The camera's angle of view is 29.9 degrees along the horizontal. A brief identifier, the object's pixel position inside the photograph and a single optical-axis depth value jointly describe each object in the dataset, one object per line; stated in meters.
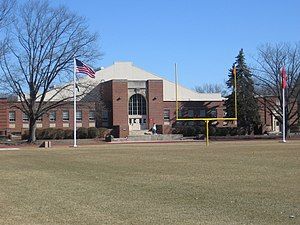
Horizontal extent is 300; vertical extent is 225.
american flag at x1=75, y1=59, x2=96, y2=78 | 48.50
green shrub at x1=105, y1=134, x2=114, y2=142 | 67.12
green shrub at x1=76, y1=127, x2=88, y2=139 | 71.36
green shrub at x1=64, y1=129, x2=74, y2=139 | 71.12
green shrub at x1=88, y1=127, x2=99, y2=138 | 71.12
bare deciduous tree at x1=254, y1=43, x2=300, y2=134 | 68.25
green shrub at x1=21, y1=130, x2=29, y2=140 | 71.94
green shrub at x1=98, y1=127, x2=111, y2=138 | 72.26
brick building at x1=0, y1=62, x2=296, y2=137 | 83.12
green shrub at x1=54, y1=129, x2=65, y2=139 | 71.12
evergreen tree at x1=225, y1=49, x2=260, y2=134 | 71.94
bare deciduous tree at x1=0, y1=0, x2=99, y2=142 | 60.06
